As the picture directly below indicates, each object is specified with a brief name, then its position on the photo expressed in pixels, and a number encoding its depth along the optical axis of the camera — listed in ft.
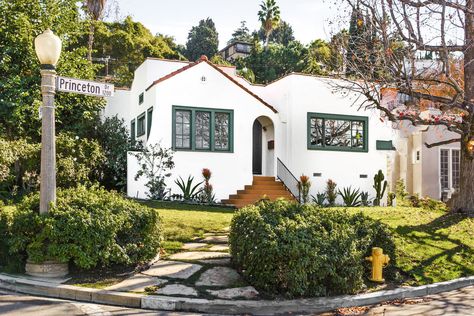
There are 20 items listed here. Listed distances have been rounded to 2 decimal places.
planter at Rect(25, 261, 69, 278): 24.70
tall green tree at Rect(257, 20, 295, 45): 244.22
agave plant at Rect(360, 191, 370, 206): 62.18
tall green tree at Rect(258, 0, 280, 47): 168.66
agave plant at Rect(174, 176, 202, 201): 54.49
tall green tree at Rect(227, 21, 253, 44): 268.82
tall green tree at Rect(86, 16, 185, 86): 120.16
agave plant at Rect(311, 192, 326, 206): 59.31
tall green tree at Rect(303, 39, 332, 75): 117.33
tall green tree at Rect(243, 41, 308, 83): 140.67
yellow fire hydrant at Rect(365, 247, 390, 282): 26.32
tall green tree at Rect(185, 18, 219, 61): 213.25
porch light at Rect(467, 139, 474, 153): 40.57
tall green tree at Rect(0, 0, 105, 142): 54.95
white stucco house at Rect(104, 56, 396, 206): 56.18
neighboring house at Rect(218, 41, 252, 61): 246.47
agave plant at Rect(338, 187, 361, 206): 60.90
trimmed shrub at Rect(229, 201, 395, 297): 23.49
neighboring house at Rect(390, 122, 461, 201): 80.33
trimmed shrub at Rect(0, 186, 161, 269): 24.39
